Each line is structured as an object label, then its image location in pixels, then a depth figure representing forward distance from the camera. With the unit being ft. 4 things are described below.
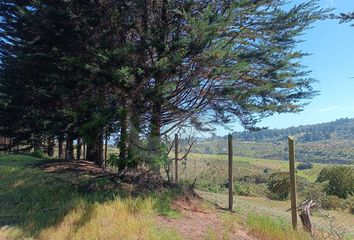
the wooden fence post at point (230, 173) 31.13
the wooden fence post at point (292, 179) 23.76
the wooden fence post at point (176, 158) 35.94
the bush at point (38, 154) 67.97
